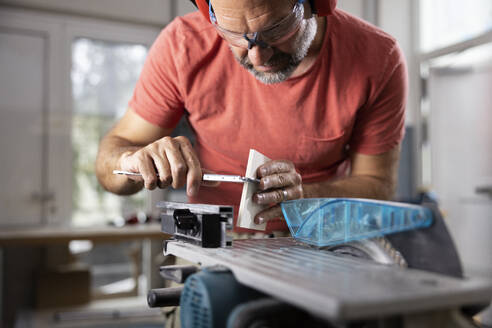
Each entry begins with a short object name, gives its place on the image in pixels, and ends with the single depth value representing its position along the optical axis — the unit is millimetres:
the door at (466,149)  3393
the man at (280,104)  1100
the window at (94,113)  3260
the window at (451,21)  3363
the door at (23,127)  3088
